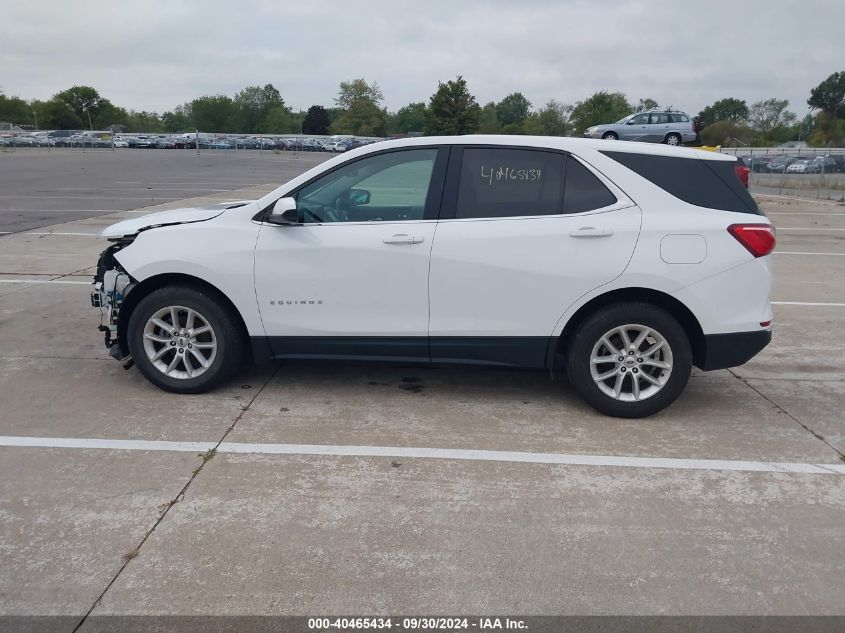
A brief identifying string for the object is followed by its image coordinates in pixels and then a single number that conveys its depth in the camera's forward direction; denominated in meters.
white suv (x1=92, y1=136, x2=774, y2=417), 4.75
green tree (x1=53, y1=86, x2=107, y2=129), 121.06
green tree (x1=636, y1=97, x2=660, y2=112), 86.38
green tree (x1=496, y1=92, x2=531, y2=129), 104.22
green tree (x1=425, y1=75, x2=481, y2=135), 50.03
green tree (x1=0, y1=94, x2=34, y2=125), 114.19
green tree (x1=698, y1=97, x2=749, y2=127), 103.41
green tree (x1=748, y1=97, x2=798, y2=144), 95.44
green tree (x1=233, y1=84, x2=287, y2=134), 121.56
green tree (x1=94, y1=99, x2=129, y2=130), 121.82
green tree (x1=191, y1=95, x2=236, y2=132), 120.38
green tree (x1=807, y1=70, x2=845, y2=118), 100.00
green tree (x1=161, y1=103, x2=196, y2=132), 126.19
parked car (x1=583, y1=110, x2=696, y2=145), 22.91
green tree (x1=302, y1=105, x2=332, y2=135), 109.81
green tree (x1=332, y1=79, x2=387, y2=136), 90.88
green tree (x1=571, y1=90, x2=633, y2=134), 66.38
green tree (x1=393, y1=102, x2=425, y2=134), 94.44
